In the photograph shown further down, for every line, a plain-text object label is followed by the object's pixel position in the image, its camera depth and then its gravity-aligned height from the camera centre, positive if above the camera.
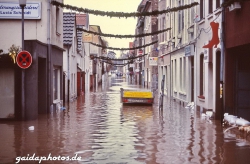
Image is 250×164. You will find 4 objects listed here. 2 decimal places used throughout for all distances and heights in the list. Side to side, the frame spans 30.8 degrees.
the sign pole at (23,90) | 18.23 -0.63
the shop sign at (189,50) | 26.52 +1.41
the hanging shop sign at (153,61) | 45.75 +1.31
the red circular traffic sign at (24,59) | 17.56 +0.62
